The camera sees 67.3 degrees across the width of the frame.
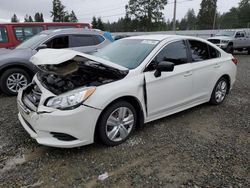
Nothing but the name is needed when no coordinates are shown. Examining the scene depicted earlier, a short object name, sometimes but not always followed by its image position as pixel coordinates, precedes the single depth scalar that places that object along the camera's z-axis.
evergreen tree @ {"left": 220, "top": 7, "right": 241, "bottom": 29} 51.33
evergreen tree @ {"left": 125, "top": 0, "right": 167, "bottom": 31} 46.55
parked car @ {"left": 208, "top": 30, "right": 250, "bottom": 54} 12.81
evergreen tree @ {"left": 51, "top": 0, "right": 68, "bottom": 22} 49.34
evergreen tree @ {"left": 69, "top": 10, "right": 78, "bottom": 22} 54.43
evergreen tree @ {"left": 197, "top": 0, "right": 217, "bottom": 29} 53.75
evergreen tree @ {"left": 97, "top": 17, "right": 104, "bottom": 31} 54.54
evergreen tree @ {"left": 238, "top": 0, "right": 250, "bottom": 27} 47.51
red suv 6.86
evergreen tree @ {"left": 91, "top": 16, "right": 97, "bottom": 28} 55.76
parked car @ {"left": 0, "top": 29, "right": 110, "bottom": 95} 4.54
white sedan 2.34
